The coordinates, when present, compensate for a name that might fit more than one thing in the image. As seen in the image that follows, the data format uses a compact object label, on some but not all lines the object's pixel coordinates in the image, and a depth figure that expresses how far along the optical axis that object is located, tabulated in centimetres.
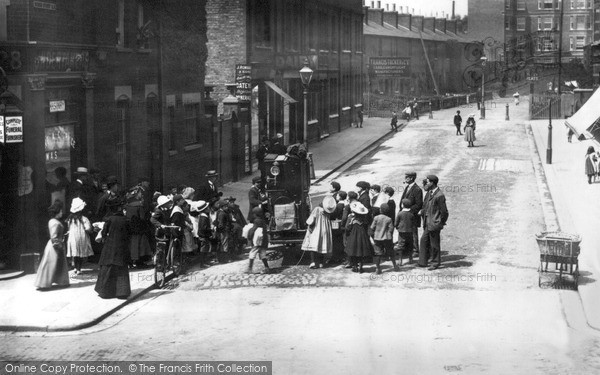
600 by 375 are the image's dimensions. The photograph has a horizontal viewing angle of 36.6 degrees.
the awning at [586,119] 2136
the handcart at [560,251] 1518
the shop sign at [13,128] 1571
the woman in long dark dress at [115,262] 1444
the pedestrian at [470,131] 4203
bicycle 1593
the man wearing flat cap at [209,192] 1928
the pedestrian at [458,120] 4750
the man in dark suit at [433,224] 1708
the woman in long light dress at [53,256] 1515
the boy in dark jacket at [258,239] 1677
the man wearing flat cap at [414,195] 1792
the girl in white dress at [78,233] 1634
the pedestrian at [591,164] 2964
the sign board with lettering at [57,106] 1792
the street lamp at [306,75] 2994
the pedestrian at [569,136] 4199
